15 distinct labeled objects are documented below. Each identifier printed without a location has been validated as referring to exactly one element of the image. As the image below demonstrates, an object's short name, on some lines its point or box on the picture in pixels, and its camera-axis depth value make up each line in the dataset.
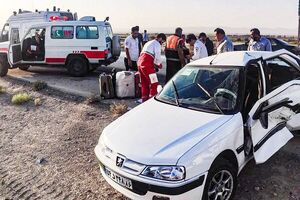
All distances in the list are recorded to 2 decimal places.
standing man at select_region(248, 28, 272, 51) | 5.34
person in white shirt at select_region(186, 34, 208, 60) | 5.83
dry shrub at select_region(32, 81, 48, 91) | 7.42
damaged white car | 2.33
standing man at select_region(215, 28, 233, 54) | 5.18
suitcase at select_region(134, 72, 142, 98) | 6.02
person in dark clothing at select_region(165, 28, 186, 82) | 5.68
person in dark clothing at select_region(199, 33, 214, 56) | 6.73
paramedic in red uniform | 5.09
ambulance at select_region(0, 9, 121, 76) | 8.44
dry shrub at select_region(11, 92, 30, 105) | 6.50
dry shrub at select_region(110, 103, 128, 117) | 5.23
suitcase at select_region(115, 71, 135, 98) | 5.94
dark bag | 6.11
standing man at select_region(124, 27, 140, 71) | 6.96
